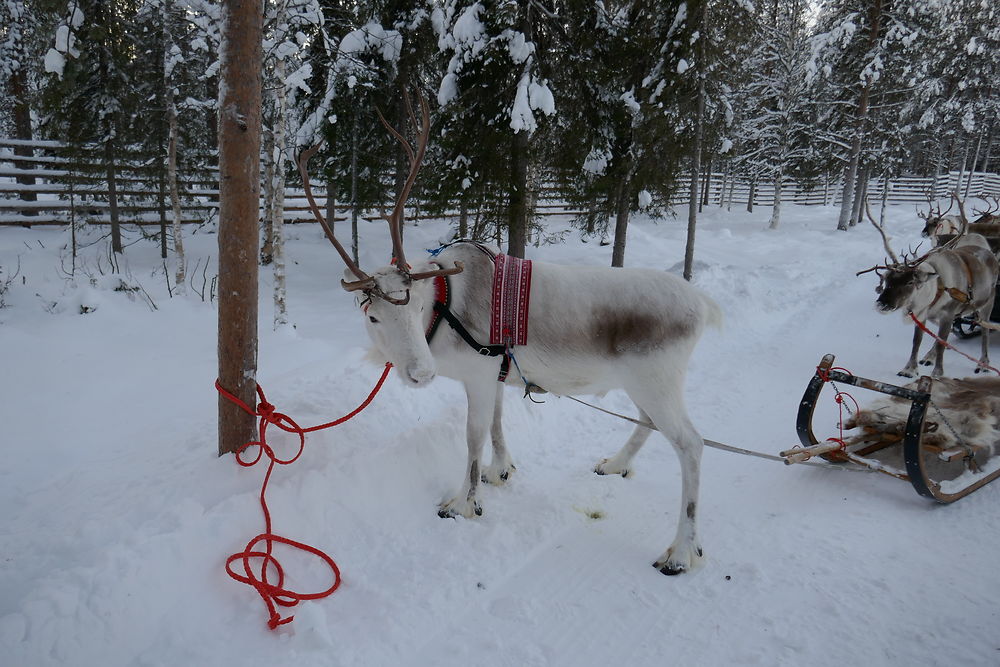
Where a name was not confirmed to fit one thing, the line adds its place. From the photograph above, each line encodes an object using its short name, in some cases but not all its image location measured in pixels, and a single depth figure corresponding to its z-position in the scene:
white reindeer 3.28
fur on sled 3.81
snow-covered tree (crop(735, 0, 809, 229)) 20.30
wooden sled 3.48
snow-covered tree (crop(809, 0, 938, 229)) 17.94
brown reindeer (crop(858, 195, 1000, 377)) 6.17
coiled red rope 2.55
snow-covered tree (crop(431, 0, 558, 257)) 8.59
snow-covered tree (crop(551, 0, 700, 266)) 9.88
